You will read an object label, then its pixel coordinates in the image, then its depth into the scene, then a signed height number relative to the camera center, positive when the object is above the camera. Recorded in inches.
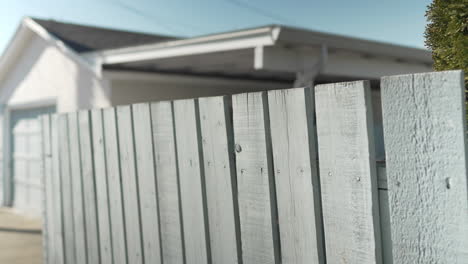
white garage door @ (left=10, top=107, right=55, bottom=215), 388.8 -0.9
